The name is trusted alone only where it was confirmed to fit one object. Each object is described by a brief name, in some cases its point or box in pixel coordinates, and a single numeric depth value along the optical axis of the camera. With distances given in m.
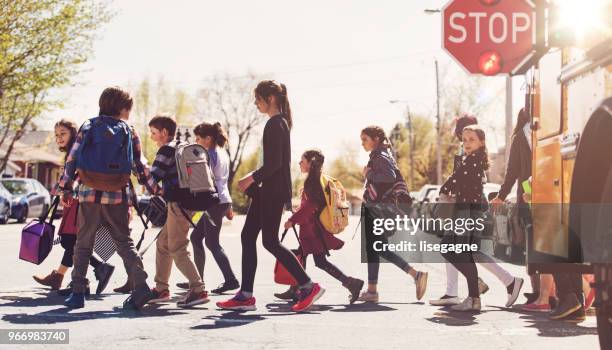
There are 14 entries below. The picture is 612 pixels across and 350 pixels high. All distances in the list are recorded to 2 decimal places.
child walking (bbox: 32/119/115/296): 16.36
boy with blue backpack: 14.30
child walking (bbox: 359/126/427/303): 16.48
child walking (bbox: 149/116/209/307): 15.30
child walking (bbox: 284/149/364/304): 16.28
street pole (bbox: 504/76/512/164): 49.39
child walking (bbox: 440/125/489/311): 15.02
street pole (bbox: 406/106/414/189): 120.59
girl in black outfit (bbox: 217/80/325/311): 14.67
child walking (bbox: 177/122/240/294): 17.17
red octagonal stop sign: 8.95
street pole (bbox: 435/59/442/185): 95.24
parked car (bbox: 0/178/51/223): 55.56
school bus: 8.02
